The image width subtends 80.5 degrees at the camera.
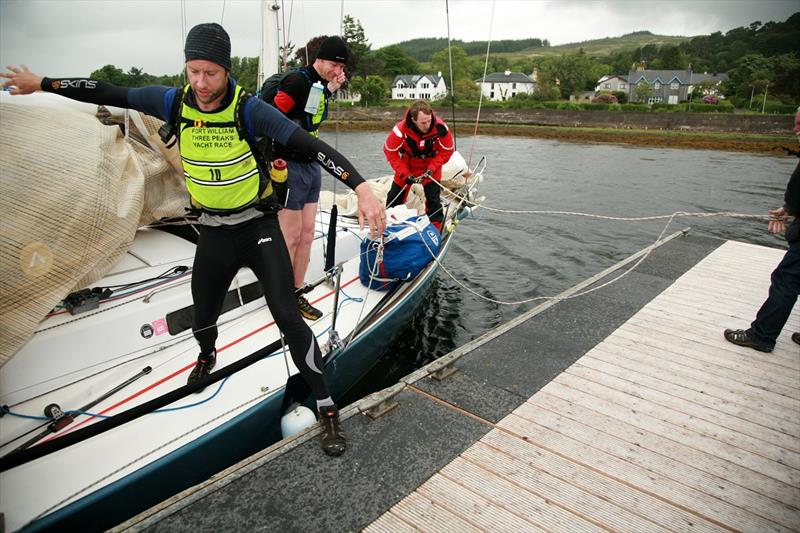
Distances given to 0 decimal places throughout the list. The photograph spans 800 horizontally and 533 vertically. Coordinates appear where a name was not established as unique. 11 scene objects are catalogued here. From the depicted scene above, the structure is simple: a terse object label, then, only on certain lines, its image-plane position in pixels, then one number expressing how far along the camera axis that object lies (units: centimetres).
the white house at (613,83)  10672
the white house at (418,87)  8862
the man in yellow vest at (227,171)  238
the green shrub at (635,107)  5088
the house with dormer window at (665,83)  9002
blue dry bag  507
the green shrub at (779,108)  4800
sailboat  246
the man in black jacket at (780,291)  372
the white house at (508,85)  9876
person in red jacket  624
